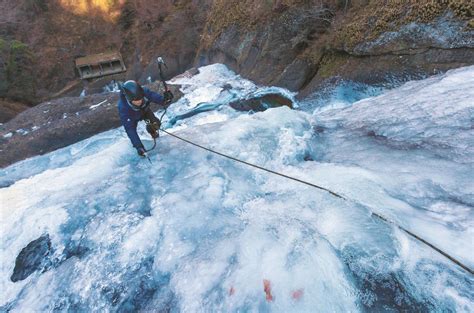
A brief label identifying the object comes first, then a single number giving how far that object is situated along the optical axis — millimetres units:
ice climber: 4371
